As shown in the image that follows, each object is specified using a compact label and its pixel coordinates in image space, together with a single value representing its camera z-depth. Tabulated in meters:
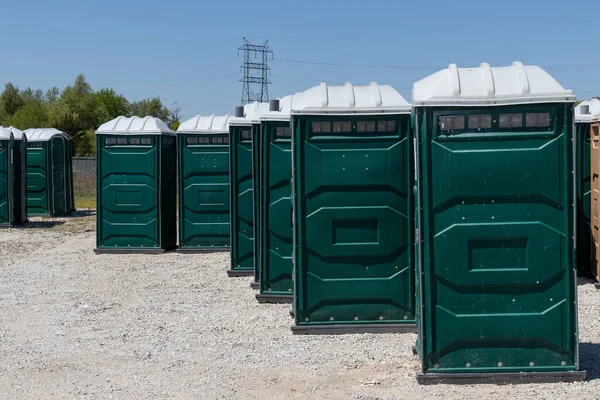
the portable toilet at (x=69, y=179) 21.19
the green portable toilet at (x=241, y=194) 10.43
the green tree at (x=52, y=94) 64.12
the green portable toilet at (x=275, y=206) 8.05
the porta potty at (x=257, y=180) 8.48
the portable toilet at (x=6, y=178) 16.84
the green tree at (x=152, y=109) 61.44
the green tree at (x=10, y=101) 56.88
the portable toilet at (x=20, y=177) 17.47
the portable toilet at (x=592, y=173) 9.12
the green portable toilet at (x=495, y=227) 5.11
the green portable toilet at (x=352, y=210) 6.54
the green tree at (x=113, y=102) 58.19
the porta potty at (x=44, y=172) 19.67
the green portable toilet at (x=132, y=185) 12.68
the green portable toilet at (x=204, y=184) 12.61
